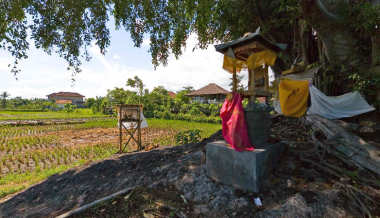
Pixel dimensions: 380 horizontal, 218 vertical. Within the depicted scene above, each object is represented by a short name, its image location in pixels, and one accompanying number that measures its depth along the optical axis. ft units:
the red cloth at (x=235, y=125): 10.39
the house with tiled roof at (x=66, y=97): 257.96
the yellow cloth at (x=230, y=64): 12.13
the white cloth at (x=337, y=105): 16.40
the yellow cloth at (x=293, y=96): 18.79
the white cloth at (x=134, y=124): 25.70
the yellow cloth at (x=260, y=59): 11.28
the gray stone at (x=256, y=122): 11.16
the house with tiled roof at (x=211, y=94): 89.61
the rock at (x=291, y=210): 7.76
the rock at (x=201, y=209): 8.99
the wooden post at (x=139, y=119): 25.00
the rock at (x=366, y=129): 14.08
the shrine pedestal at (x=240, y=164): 9.75
